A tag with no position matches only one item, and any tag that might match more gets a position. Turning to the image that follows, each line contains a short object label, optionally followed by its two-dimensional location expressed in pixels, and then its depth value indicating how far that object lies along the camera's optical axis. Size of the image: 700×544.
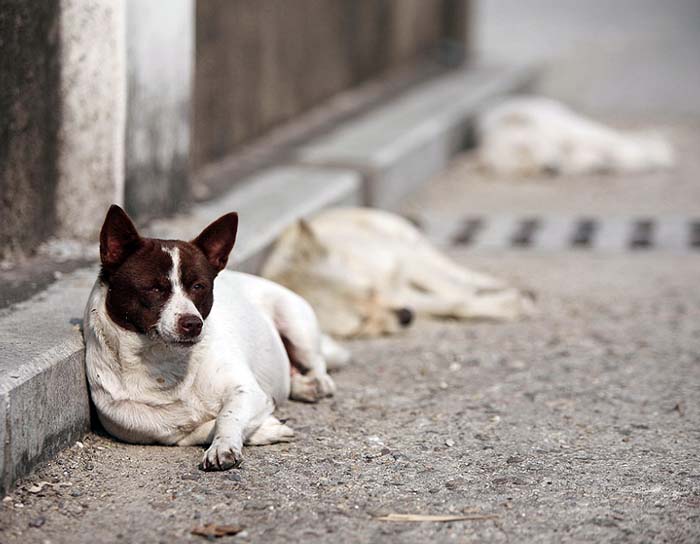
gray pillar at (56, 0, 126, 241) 8.79
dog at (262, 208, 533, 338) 9.55
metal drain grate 12.95
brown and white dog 6.48
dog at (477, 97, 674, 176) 16.51
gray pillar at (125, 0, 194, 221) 9.71
